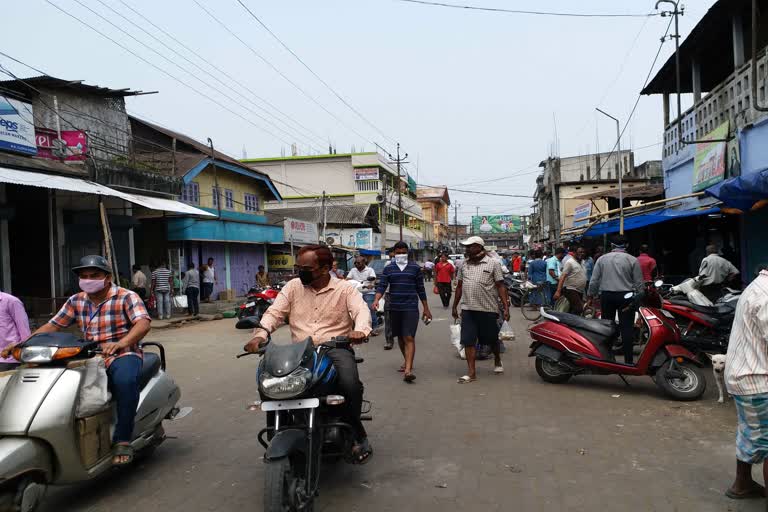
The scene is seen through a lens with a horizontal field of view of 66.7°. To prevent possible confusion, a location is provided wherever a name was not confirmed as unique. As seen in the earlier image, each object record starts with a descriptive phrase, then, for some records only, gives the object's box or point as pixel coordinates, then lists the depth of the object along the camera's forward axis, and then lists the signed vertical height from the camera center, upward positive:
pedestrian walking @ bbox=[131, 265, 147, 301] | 15.25 -0.57
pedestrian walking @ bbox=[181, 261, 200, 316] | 16.96 -0.86
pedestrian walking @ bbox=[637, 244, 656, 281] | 10.62 -0.40
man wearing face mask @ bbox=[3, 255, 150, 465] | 3.96 -0.47
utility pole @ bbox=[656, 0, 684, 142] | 13.82 +4.97
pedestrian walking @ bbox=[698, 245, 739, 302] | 8.78 -0.52
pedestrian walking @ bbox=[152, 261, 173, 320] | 16.22 -0.78
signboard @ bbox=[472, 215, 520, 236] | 83.56 +3.67
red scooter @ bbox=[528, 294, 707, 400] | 6.30 -1.24
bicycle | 15.65 -1.41
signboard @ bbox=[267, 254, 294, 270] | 27.09 -0.21
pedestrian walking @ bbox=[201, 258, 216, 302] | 19.25 -0.68
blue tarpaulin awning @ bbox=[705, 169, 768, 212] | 7.41 +0.67
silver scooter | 3.26 -0.97
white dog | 5.53 -1.29
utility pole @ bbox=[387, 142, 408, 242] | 47.78 +7.84
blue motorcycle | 3.16 -1.01
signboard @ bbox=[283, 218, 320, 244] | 25.11 +1.12
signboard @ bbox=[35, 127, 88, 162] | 13.91 +2.96
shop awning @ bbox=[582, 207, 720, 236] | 12.01 +0.60
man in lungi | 3.31 -0.75
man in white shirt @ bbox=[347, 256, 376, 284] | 12.16 -0.40
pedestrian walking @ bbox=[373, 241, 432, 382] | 7.69 -0.60
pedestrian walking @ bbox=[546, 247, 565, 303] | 15.00 -0.51
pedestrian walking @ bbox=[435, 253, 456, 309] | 16.14 -0.64
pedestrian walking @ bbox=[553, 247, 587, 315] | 11.38 -0.76
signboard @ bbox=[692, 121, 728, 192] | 12.29 +1.87
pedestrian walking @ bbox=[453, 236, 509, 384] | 7.34 -0.63
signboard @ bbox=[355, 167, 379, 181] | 47.31 +6.57
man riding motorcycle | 4.20 -0.40
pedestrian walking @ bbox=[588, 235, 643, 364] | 7.08 -0.50
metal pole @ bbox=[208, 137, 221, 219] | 21.16 +3.25
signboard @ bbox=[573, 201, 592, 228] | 22.53 +1.42
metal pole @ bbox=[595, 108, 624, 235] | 14.46 +1.65
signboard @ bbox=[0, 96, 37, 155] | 11.79 +2.89
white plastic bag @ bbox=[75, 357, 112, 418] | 3.65 -0.81
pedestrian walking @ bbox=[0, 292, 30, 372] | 4.76 -0.48
